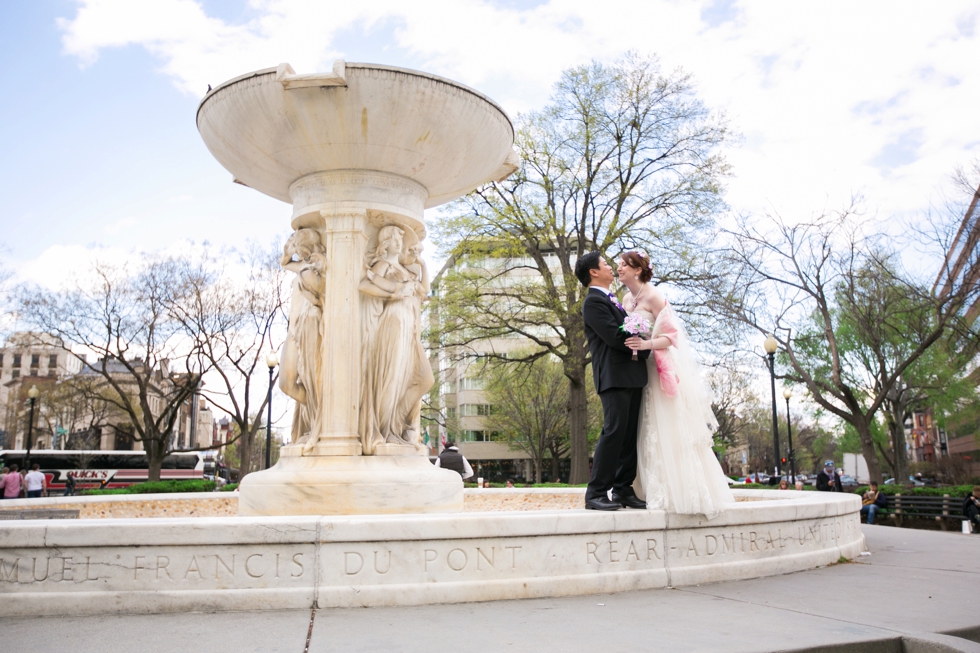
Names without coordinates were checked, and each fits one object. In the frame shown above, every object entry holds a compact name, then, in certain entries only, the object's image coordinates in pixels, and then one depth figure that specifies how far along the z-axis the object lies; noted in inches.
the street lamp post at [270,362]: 1005.2
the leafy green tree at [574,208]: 965.8
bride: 208.5
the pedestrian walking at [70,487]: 1251.2
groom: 218.7
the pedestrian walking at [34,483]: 737.0
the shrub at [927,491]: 668.1
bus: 1560.0
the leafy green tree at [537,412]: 1923.0
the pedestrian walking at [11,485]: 673.6
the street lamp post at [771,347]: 895.1
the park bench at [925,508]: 624.7
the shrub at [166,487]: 709.3
